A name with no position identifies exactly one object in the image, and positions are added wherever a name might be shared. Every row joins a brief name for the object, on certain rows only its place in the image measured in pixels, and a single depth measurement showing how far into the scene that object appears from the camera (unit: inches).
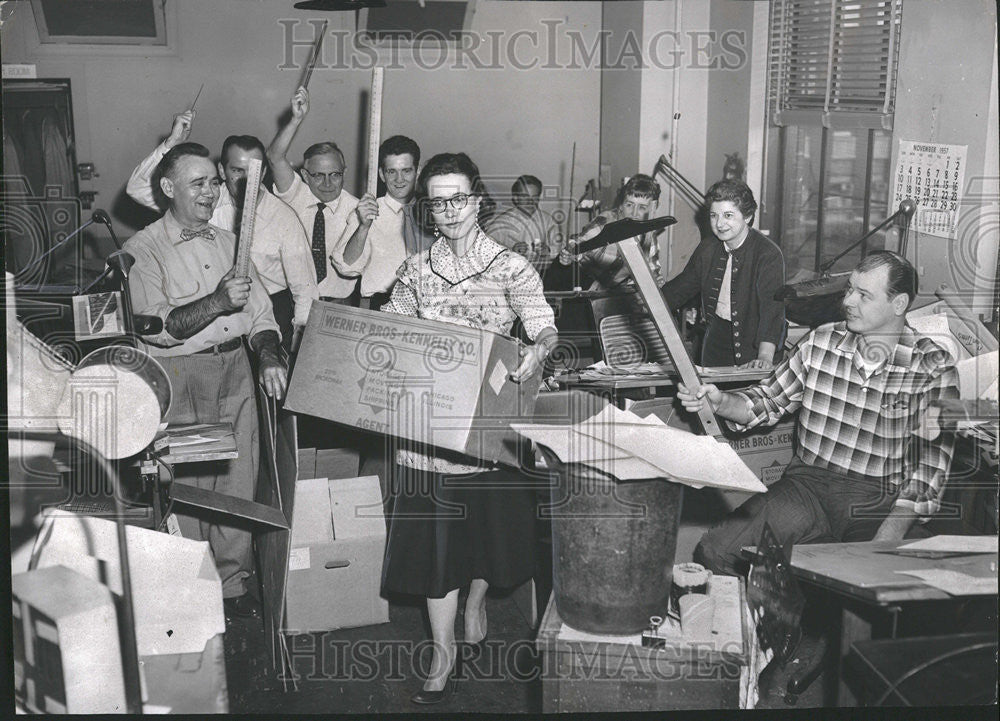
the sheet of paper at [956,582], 97.5
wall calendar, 149.7
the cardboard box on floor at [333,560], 134.3
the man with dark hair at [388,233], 168.4
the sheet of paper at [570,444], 95.3
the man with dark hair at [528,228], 226.8
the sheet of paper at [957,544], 107.6
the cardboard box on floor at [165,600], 105.8
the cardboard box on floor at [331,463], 155.5
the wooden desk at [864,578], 95.0
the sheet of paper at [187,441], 121.3
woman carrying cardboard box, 120.7
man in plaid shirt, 124.6
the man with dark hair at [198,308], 138.4
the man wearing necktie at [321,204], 183.2
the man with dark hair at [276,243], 162.1
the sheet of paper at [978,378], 125.4
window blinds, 170.2
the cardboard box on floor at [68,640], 100.8
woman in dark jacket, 165.5
